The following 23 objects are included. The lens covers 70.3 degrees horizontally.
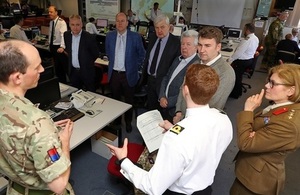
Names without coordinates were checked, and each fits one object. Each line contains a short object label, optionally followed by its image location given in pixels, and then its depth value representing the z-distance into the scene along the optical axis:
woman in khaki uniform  1.22
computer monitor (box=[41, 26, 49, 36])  5.89
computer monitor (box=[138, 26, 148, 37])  5.31
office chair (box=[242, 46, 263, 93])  4.77
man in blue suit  2.99
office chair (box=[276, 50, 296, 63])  5.19
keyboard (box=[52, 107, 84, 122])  2.16
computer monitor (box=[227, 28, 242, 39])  5.95
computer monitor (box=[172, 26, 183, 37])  4.52
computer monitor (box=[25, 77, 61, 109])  2.10
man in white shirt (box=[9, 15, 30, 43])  4.31
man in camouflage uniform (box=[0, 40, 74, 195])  0.87
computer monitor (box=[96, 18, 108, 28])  6.86
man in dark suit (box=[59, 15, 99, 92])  3.15
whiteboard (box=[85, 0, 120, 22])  8.86
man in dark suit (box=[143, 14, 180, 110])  2.67
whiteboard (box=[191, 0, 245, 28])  7.33
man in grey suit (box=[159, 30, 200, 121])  2.13
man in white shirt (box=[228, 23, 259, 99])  4.25
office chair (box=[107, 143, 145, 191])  2.03
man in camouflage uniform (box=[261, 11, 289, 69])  5.95
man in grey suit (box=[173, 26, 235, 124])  1.68
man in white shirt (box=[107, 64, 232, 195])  1.00
